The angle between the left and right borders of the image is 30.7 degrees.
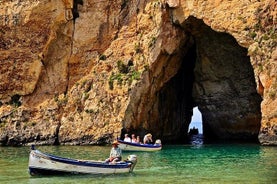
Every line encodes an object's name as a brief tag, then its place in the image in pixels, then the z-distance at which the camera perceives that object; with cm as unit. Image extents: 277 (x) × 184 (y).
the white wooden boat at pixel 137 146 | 3366
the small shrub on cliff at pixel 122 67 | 4000
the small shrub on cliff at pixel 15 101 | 4219
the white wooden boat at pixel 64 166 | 2100
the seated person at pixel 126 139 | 3498
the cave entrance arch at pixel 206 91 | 4016
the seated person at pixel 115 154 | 2250
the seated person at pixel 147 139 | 3608
